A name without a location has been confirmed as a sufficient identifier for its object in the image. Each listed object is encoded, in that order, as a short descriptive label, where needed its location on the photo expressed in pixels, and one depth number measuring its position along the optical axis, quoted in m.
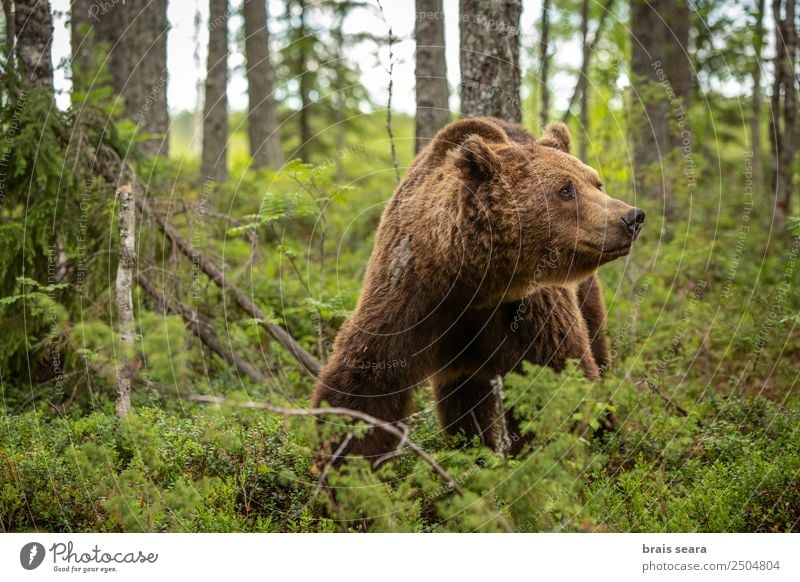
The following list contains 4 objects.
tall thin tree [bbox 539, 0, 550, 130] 11.69
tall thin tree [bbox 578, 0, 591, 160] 13.84
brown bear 5.67
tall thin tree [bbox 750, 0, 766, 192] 13.27
